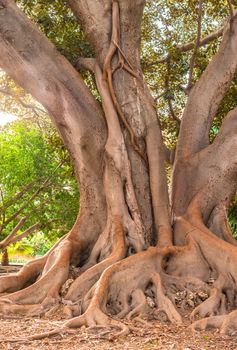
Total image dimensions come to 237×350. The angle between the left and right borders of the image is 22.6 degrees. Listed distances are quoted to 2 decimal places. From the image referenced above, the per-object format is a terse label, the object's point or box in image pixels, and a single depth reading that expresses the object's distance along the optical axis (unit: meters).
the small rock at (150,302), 7.03
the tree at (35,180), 14.43
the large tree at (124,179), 7.38
